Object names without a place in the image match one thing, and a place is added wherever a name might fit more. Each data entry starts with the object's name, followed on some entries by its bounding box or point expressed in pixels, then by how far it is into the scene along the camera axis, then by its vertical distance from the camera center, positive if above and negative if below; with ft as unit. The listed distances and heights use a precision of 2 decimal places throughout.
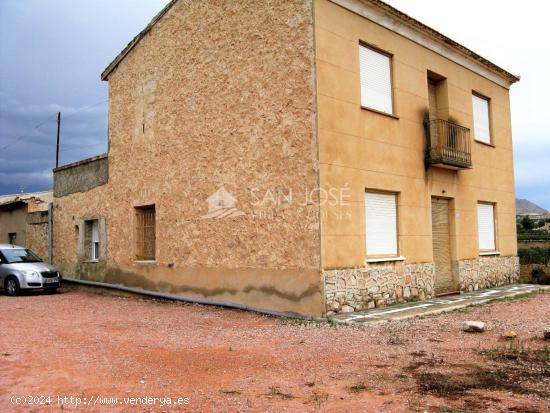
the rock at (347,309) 34.47 -4.18
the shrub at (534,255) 67.85 -1.58
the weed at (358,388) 17.54 -4.85
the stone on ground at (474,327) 26.99 -4.30
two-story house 35.09 +7.04
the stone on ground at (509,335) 24.89 -4.39
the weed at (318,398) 16.20 -4.88
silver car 50.52 -2.17
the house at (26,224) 65.92 +3.78
